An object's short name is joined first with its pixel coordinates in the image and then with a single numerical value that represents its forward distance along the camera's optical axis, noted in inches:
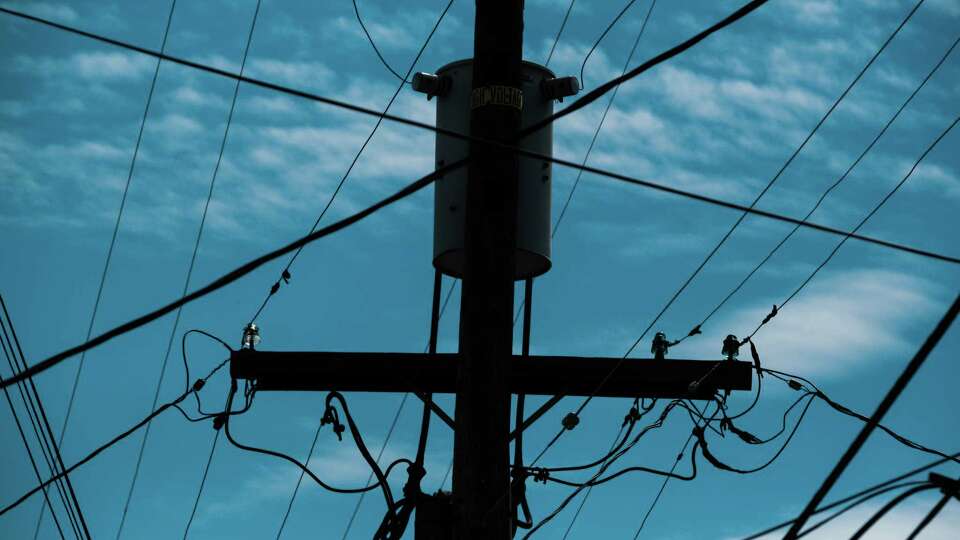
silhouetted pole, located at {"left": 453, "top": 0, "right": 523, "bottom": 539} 593.3
